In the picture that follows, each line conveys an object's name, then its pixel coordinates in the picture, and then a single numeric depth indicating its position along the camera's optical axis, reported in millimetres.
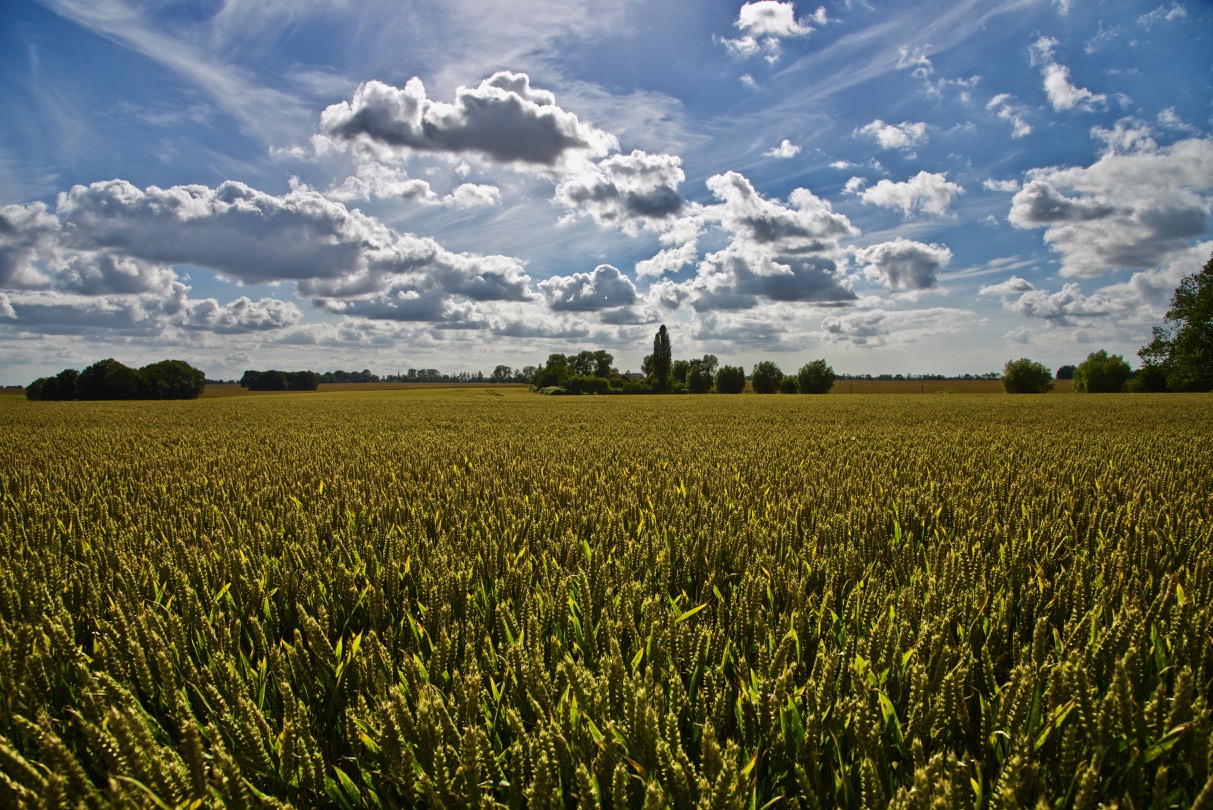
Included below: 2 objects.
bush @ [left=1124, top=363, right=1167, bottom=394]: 65375
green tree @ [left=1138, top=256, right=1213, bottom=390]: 57031
